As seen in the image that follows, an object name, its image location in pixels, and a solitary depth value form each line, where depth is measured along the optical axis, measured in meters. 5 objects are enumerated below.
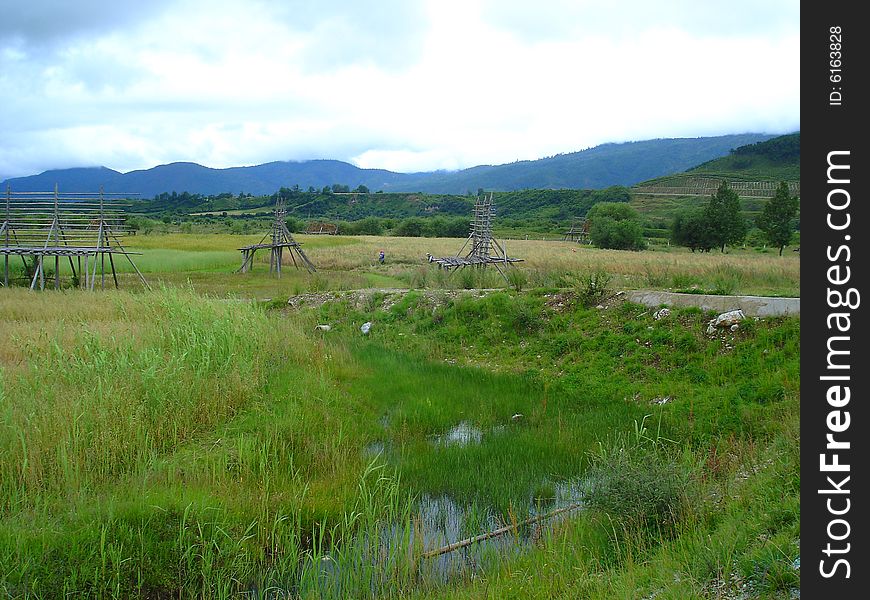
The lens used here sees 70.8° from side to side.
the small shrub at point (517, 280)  17.24
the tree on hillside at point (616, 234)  52.75
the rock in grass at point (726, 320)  10.96
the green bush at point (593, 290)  13.94
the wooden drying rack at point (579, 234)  63.12
